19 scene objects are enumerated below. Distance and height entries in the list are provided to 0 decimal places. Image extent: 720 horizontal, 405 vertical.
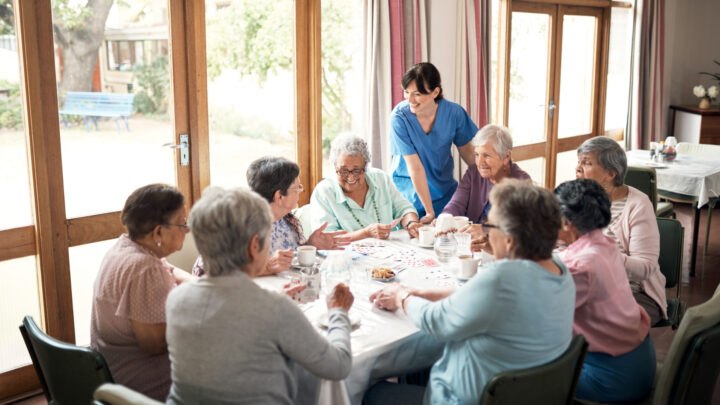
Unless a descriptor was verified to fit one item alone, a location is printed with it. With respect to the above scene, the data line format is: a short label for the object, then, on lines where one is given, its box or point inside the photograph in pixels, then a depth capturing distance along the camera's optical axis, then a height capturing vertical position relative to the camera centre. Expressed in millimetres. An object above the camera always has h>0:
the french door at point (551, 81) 6234 +69
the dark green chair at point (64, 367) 1786 -763
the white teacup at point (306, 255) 2568 -638
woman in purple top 3221 -425
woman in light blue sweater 1699 -566
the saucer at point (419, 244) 2928 -692
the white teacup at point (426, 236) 2918 -647
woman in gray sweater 1568 -560
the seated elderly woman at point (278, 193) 2535 -413
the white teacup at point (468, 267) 2459 -660
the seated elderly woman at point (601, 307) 2102 -704
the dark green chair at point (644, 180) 4285 -602
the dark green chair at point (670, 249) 3074 -759
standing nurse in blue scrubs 3725 -287
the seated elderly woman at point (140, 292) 1947 -592
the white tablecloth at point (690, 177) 4684 -644
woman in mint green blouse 3123 -533
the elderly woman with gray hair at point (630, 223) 2633 -556
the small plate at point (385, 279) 2438 -699
